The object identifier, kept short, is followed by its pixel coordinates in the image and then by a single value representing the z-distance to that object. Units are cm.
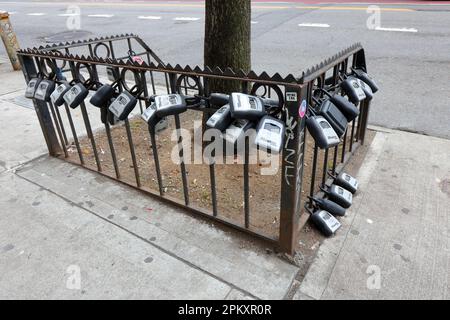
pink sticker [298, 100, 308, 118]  188
